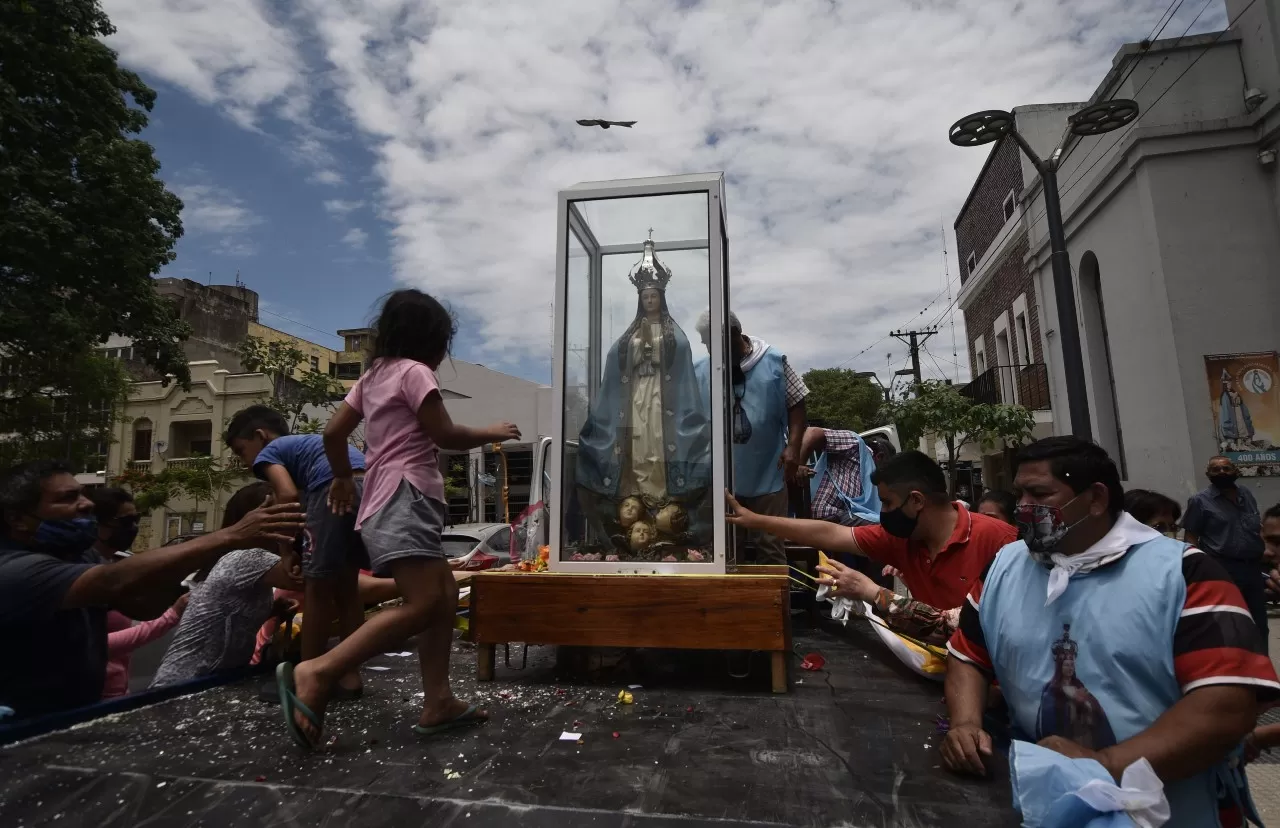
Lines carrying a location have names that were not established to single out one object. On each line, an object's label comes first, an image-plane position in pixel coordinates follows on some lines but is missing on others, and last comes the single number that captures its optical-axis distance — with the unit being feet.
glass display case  10.58
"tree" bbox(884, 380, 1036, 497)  45.29
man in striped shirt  4.83
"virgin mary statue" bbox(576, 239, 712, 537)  10.88
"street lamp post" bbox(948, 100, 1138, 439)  22.43
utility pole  92.07
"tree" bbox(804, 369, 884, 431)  109.91
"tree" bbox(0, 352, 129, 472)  49.44
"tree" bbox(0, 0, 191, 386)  36.11
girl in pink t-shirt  6.92
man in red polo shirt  8.93
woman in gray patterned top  9.64
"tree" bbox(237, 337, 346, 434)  68.74
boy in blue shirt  8.67
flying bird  13.73
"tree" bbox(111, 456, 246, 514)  69.36
